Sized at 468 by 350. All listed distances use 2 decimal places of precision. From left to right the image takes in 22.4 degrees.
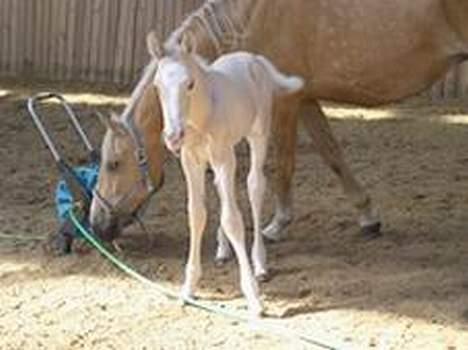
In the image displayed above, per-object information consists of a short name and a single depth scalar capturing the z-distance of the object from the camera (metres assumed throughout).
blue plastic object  5.61
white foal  4.27
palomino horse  5.76
